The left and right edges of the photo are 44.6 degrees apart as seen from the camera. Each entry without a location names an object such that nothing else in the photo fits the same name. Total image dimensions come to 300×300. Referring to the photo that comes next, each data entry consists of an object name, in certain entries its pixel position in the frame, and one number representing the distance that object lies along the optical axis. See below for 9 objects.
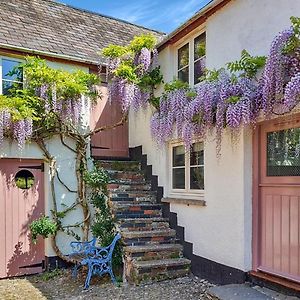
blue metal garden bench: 5.90
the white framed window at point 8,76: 6.93
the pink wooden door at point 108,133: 8.03
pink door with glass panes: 4.46
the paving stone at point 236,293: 4.41
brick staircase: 5.94
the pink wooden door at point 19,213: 6.75
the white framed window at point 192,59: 6.33
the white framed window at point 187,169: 6.29
